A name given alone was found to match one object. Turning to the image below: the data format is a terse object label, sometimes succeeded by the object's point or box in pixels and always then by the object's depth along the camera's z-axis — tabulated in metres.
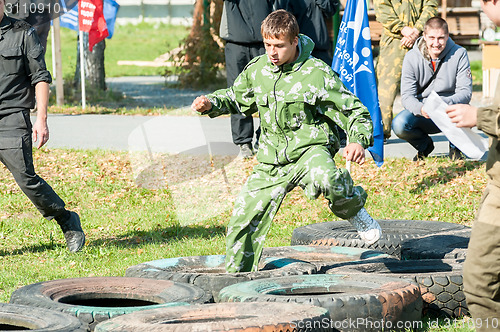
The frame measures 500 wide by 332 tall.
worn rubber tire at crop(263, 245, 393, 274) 12.23
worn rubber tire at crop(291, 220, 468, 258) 13.22
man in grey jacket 17.77
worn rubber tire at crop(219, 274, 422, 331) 9.03
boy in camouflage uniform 11.09
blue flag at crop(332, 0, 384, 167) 18.12
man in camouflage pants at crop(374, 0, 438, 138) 20.16
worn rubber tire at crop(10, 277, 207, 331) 9.74
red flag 28.49
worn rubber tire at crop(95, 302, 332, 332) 8.07
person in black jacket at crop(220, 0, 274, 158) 19.86
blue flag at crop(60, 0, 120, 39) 29.58
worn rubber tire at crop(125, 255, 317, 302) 10.70
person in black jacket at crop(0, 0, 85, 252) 13.52
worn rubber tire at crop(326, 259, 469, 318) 10.13
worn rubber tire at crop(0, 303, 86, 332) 8.63
